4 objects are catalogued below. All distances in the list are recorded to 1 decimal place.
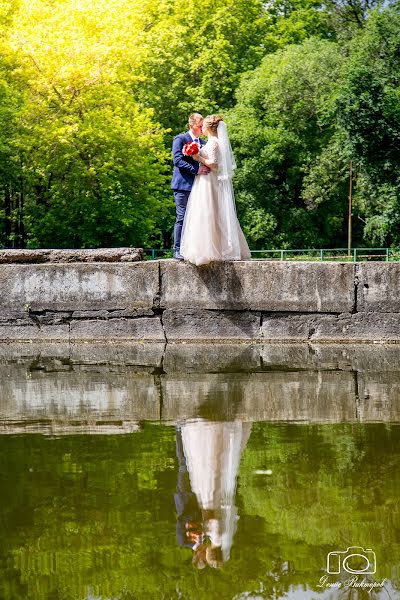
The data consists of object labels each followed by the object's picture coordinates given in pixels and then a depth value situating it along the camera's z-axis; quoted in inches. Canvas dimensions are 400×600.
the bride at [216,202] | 433.7
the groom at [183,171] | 448.8
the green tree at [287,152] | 1908.2
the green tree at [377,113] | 1507.1
